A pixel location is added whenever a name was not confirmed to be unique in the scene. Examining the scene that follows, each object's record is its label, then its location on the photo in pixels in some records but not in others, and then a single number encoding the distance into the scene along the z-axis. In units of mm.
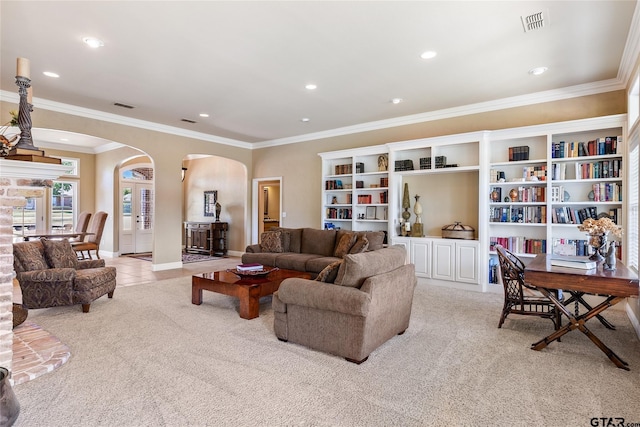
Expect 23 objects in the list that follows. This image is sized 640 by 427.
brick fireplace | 2396
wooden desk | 2668
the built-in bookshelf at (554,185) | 4441
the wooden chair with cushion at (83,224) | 7848
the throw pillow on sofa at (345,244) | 5543
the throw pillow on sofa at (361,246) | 5145
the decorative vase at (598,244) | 3328
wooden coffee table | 3887
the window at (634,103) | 3755
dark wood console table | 9422
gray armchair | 2742
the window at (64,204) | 8953
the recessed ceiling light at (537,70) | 4121
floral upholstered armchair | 3980
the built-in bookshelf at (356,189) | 6539
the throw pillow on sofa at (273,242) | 6234
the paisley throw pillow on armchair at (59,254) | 4398
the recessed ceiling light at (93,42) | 3424
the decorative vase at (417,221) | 5996
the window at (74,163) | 9211
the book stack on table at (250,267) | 4453
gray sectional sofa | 5348
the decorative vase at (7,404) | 1925
